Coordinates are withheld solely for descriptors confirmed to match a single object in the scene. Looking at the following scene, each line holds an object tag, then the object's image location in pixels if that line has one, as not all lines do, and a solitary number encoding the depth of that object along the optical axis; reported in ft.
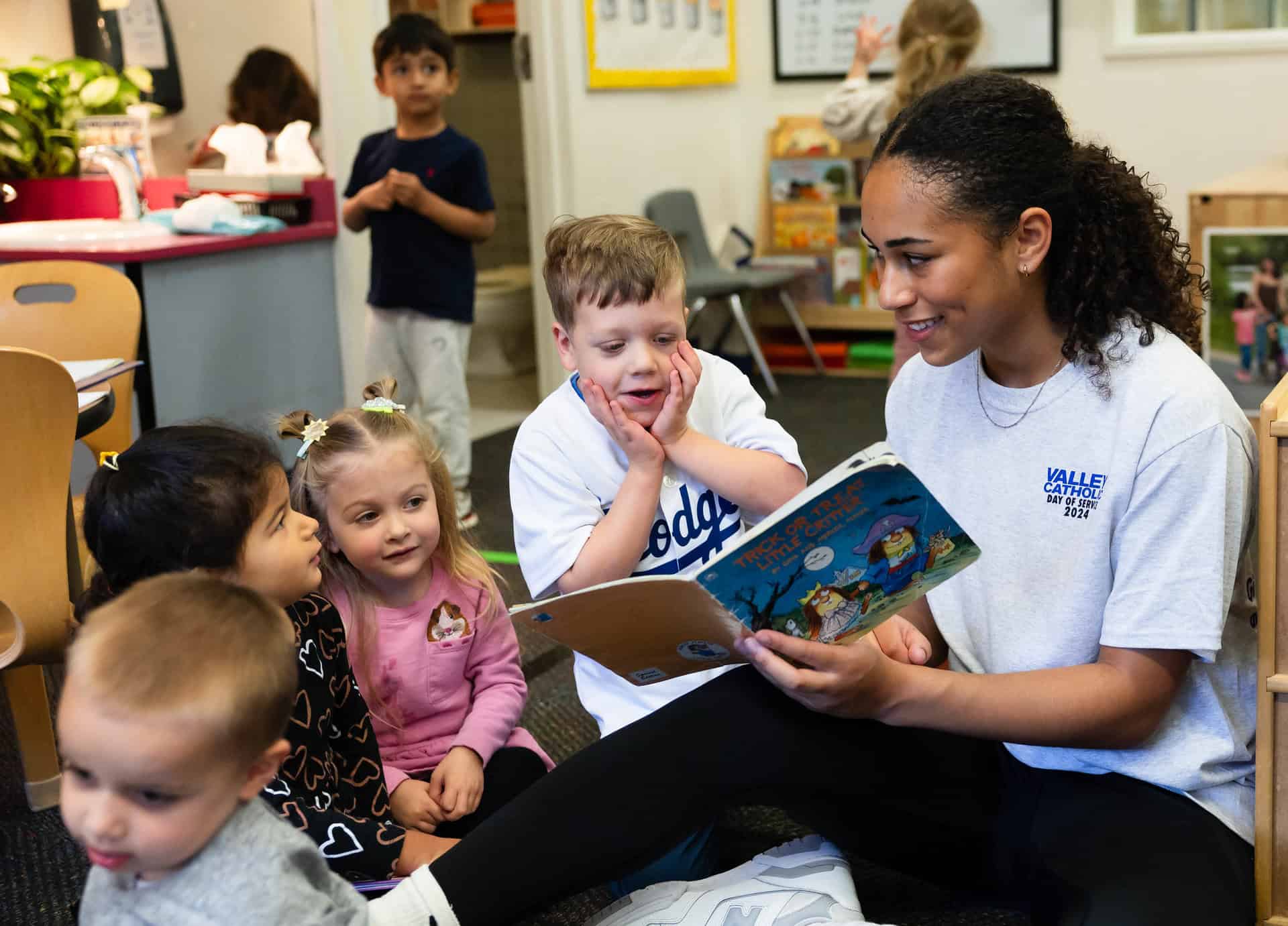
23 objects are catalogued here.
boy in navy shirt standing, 10.57
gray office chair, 15.49
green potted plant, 10.84
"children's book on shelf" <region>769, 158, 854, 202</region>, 16.48
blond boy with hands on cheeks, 4.49
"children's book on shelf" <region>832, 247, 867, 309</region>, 16.65
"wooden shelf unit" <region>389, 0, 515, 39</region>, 18.33
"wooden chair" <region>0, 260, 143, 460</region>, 8.13
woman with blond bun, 10.77
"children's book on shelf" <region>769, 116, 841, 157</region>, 16.58
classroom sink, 10.08
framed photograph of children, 10.18
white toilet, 16.87
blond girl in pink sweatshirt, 5.07
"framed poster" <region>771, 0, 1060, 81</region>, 15.55
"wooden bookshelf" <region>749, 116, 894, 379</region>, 16.43
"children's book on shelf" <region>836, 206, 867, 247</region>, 16.46
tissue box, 11.61
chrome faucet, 11.10
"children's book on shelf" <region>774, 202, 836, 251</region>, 16.74
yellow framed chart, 14.60
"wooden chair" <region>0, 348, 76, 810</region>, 5.41
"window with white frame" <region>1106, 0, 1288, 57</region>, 14.42
